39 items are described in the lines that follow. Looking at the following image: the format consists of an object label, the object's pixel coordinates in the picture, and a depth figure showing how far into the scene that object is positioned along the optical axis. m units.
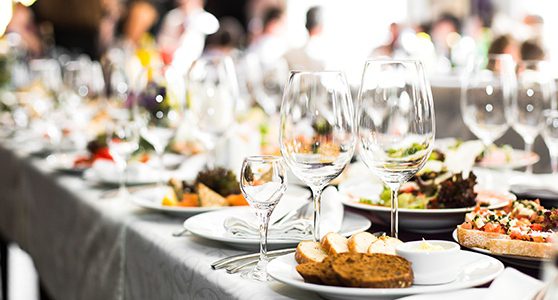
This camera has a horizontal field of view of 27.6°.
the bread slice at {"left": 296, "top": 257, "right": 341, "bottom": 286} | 1.21
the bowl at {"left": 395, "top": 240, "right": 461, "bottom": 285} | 1.21
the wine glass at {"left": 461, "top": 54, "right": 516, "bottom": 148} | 1.83
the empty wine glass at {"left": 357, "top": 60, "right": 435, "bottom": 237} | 1.34
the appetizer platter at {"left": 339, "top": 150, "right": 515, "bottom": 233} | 1.53
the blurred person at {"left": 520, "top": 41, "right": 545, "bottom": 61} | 4.36
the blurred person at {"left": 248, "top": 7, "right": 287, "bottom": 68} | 7.81
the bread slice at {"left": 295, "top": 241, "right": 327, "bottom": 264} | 1.29
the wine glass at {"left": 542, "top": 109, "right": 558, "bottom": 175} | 1.83
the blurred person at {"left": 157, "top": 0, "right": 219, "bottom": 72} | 9.12
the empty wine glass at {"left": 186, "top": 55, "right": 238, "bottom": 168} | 2.00
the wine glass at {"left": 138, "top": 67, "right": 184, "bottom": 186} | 1.97
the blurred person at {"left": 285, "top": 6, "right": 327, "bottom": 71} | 6.20
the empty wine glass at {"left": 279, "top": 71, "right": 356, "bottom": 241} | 1.36
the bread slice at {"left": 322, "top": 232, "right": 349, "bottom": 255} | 1.30
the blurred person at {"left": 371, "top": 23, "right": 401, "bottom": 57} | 7.62
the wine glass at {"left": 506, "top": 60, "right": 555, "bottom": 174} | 1.86
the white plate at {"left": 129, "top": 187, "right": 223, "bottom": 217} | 1.69
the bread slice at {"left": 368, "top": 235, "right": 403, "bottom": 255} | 1.28
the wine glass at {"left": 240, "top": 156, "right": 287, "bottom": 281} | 1.36
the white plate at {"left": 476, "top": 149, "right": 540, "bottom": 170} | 1.97
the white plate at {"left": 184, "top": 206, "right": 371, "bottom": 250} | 1.46
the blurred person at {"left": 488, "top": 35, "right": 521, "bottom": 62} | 5.19
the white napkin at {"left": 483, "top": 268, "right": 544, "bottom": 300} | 1.16
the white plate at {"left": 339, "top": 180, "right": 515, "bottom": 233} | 1.52
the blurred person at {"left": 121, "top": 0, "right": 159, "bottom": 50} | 8.29
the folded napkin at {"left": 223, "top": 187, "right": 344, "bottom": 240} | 1.48
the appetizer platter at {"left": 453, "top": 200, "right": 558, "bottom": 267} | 1.32
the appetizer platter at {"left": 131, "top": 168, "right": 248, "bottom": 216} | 1.71
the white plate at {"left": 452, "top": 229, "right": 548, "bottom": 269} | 1.31
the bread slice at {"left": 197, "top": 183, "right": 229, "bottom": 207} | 1.71
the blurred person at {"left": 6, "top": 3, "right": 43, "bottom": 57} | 8.29
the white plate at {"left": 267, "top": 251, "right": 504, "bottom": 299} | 1.19
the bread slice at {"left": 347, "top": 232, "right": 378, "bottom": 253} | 1.30
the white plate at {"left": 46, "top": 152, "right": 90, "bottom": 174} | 2.25
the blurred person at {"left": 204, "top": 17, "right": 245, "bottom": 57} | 5.94
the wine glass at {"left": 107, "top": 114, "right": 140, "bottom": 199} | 2.01
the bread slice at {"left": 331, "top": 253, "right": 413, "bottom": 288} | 1.19
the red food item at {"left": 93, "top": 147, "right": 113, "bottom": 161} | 2.30
